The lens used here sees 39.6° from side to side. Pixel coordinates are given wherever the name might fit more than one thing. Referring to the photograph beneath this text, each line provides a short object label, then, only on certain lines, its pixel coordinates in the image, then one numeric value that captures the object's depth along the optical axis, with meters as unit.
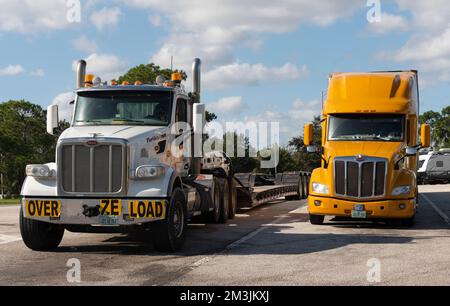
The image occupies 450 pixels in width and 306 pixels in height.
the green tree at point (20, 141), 64.00
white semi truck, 9.66
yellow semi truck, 13.68
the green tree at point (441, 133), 116.87
